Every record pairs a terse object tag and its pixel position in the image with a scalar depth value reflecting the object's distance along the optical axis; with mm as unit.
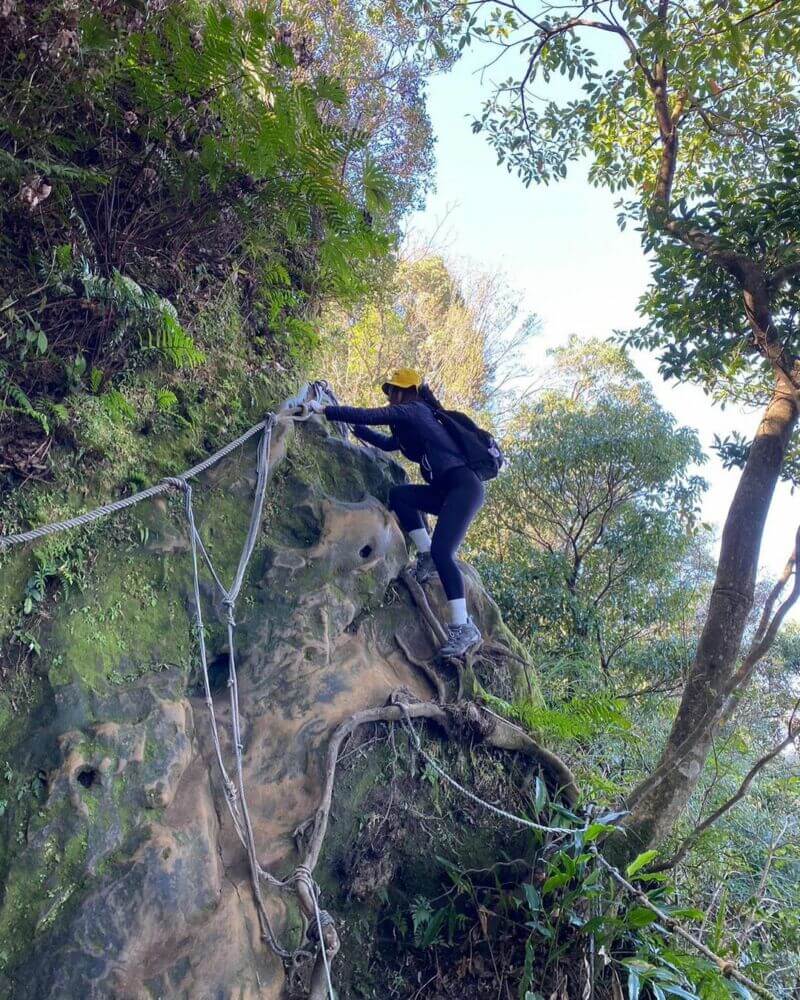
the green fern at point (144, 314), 3684
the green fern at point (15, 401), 3512
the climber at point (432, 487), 5215
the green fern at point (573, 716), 4922
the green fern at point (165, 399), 4254
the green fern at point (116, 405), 3940
